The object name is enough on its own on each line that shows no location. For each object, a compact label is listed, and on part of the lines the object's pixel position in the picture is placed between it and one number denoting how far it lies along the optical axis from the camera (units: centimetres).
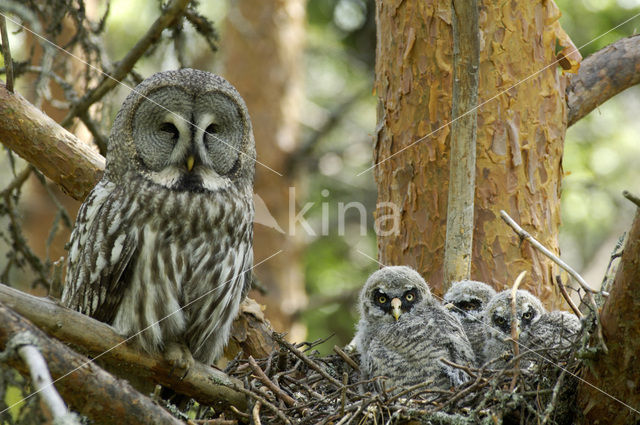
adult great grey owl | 750
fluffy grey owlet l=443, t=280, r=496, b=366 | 854
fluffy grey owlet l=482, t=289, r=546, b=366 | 800
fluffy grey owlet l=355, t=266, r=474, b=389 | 768
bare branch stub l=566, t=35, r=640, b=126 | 981
